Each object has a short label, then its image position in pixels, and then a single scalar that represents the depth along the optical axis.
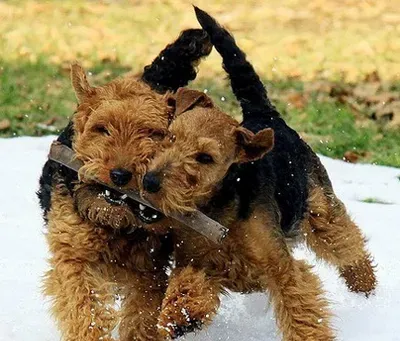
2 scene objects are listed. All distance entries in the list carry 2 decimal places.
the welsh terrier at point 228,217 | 7.39
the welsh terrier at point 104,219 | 7.25
